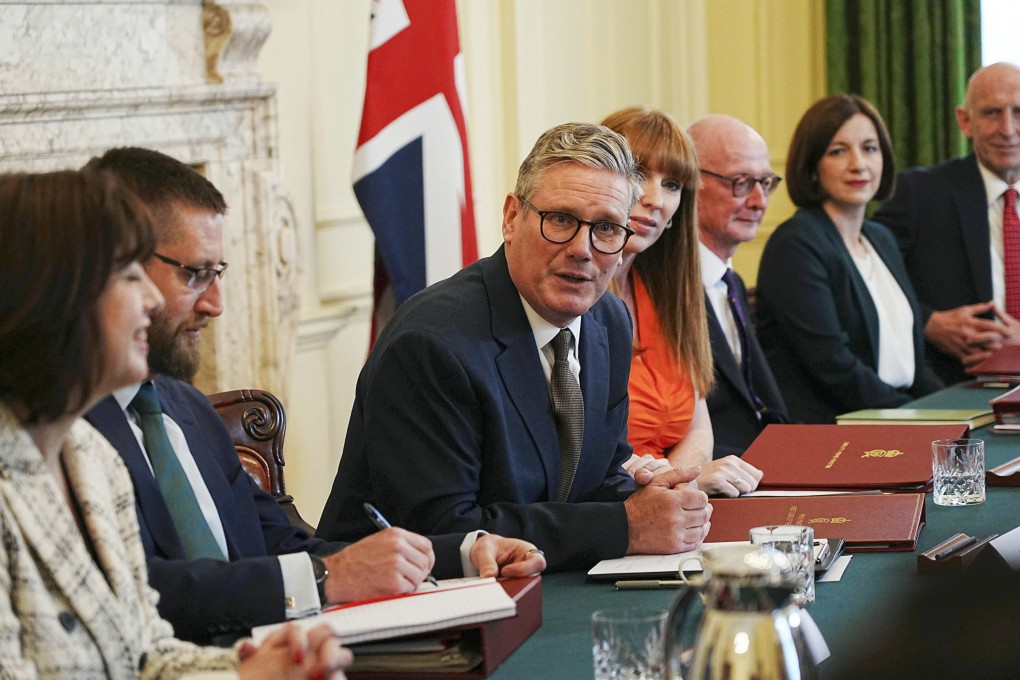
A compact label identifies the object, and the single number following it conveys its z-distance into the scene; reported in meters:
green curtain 6.38
